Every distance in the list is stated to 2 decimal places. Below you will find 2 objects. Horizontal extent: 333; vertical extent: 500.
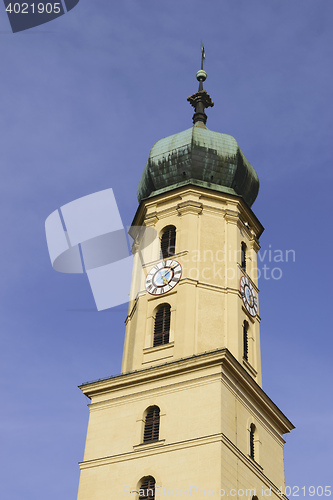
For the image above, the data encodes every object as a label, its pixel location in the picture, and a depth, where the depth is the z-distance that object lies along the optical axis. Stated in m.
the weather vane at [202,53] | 45.48
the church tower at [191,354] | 27.34
